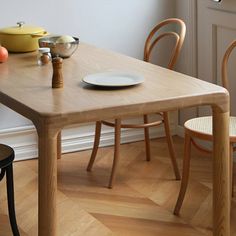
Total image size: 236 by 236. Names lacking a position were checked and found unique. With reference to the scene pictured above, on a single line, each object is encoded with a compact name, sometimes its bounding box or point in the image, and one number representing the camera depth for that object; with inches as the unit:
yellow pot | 165.0
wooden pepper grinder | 126.0
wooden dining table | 113.4
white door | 186.4
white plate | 129.3
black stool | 139.2
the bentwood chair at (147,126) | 175.8
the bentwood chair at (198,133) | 151.9
